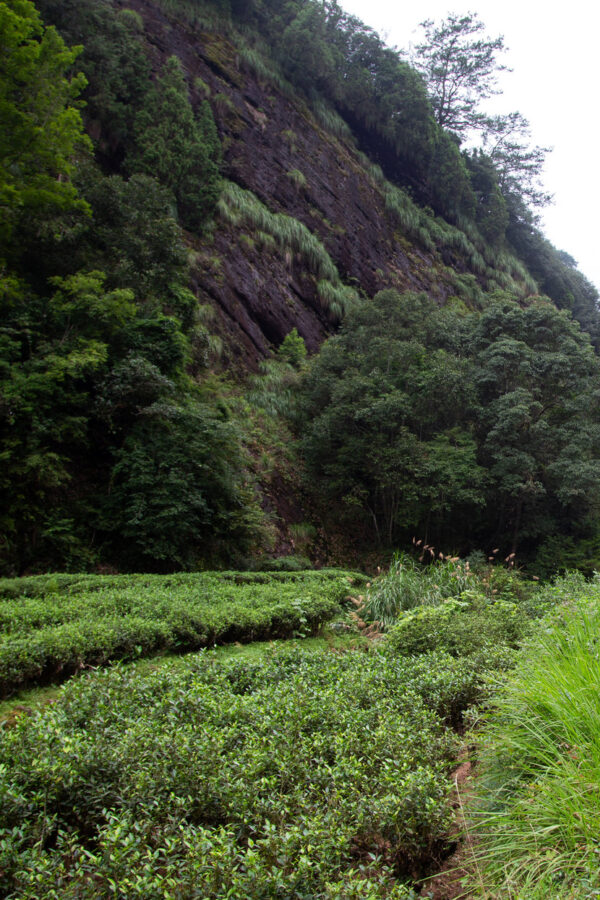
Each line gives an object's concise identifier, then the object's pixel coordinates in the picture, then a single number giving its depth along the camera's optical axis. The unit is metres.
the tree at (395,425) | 13.90
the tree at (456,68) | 34.38
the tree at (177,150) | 15.02
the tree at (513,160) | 37.25
